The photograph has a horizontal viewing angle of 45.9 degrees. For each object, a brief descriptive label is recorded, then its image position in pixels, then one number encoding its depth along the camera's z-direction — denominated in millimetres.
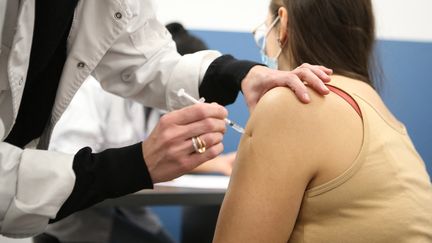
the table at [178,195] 1592
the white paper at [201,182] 1724
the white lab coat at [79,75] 834
